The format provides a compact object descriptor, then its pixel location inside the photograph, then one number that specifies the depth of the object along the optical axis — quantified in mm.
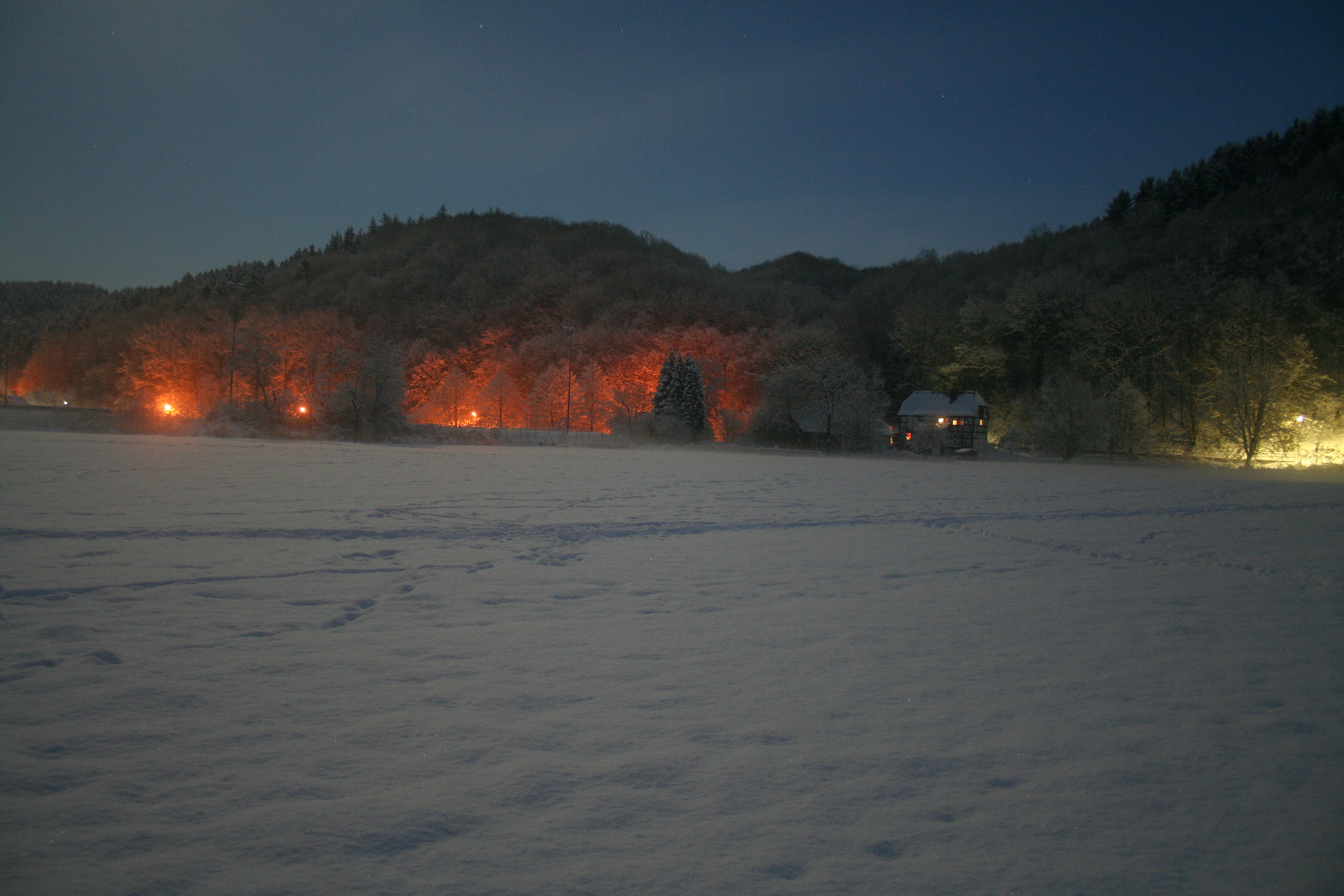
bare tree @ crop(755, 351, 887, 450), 46125
